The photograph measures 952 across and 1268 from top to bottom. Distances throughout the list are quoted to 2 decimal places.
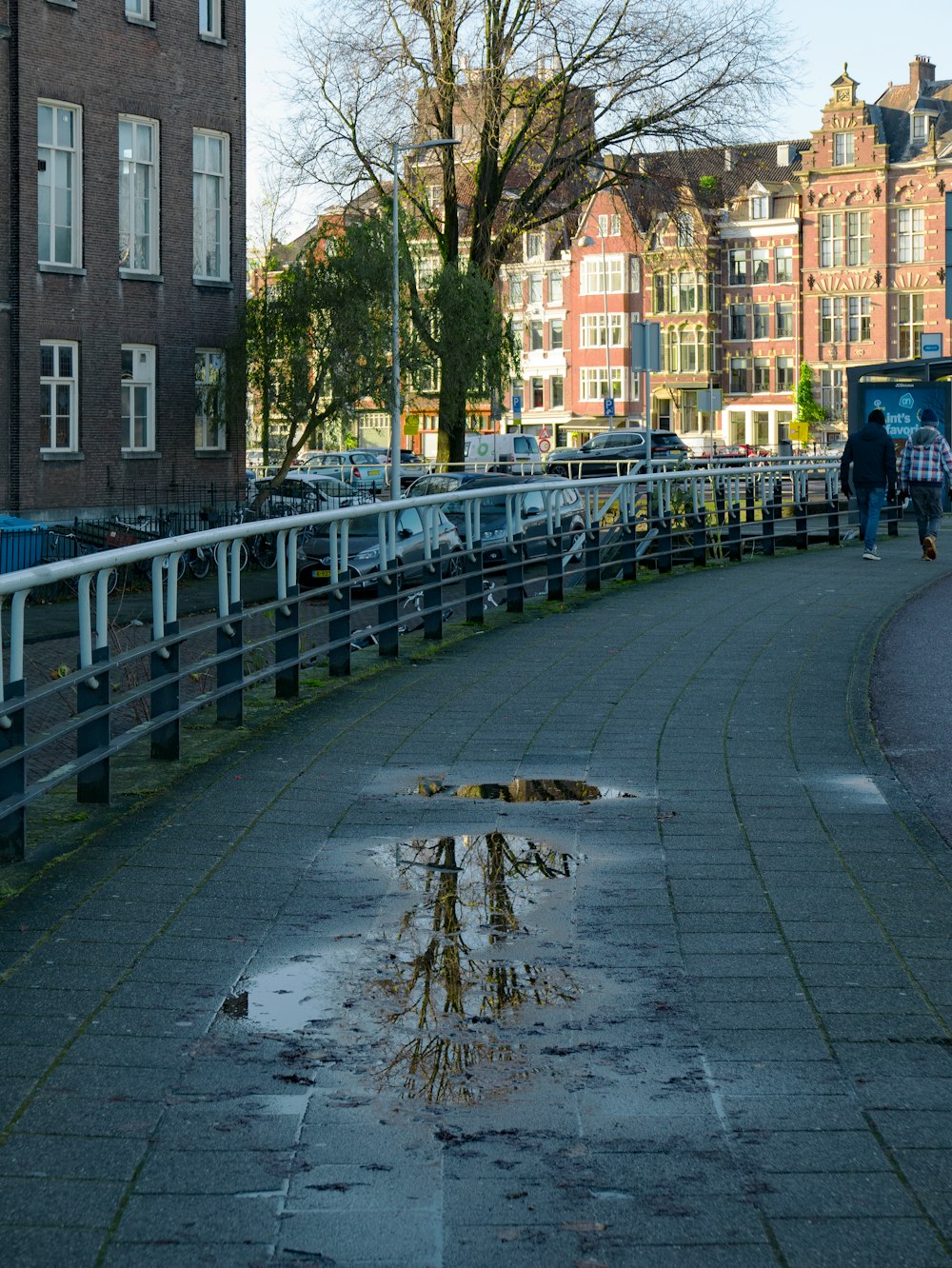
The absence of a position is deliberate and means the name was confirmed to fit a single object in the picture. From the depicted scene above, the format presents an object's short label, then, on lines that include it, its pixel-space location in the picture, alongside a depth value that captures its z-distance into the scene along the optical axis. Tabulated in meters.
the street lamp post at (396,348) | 37.62
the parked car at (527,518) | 15.69
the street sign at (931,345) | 36.31
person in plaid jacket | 23.11
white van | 50.38
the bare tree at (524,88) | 39.34
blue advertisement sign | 32.50
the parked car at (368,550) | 12.10
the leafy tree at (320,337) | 36.50
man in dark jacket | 22.94
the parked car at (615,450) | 58.12
